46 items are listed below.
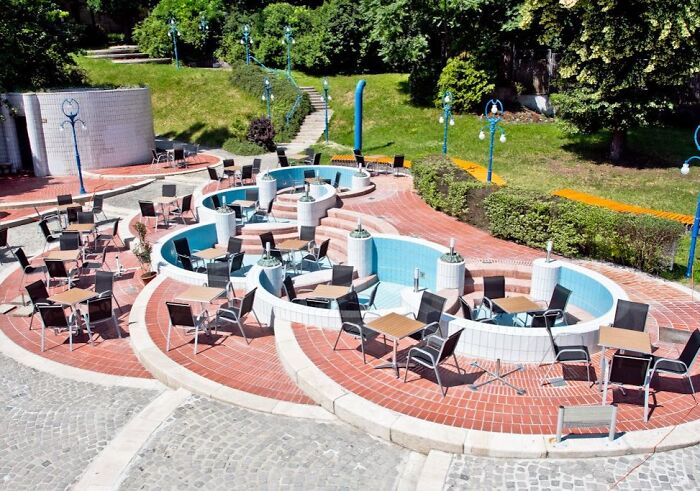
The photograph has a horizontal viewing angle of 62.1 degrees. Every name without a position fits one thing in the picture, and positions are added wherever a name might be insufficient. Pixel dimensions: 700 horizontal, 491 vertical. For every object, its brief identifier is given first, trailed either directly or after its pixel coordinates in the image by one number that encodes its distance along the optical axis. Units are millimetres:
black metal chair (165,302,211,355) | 9469
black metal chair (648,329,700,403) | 7684
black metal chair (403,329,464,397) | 7912
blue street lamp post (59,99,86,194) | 23812
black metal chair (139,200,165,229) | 16375
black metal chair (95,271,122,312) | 11336
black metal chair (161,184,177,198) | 18062
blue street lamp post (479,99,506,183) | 17922
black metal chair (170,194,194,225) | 17031
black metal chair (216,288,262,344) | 9797
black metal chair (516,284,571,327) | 9781
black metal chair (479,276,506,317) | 10906
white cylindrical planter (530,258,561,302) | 11539
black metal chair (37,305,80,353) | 9859
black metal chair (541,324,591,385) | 8234
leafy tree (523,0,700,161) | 20312
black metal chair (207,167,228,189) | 21181
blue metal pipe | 25031
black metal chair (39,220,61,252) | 14930
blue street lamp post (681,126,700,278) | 12195
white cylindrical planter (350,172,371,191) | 20062
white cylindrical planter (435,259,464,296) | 11490
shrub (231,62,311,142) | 32031
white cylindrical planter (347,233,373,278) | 13289
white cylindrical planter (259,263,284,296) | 11312
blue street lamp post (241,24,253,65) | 37525
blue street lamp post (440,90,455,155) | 21942
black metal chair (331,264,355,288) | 11703
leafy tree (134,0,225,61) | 43031
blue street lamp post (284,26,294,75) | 35850
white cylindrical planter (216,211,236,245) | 15417
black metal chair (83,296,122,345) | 10039
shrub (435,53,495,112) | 31453
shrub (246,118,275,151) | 29000
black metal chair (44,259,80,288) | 12500
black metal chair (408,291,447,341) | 9133
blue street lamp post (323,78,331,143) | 29706
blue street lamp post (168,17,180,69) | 40156
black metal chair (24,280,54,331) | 10807
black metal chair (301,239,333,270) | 13633
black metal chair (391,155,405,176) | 22083
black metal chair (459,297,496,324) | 9984
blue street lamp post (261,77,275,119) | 30531
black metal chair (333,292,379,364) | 8969
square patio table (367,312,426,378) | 8484
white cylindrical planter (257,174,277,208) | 18188
